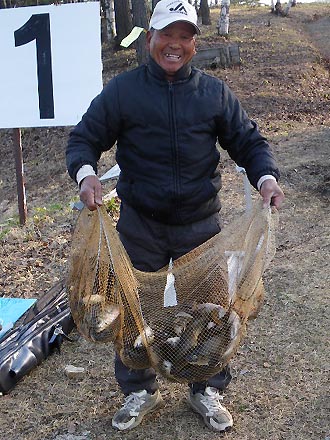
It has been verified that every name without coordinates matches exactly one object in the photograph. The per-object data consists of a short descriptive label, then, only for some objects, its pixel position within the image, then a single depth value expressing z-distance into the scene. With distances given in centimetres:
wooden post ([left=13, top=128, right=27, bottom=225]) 570
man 243
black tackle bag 317
